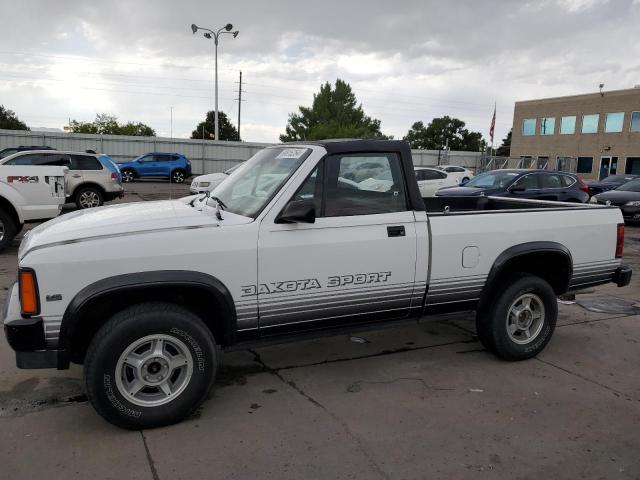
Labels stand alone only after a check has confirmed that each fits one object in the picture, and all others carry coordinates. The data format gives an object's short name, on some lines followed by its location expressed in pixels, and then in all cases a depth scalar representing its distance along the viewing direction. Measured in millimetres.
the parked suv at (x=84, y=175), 14389
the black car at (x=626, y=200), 14898
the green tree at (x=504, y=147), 94700
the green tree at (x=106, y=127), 63250
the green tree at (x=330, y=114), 72812
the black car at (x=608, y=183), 20219
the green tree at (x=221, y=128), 80375
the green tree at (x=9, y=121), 60500
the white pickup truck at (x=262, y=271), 3184
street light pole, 35559
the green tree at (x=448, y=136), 103125
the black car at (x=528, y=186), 13023
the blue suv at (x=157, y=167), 28625
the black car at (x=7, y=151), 18031
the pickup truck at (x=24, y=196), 8914
